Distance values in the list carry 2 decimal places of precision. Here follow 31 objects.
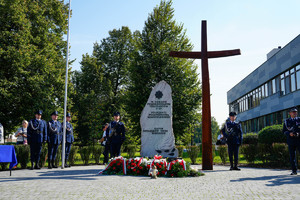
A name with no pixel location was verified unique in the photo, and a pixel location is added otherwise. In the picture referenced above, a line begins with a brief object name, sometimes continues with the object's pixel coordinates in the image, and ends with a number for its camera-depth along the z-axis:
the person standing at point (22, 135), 13.20
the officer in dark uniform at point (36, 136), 11.94
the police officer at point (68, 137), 13.53
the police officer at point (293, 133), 9.99
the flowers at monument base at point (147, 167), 9.43
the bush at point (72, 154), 14.67
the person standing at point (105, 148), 14.53
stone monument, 11.22
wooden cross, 11.26
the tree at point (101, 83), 35.03
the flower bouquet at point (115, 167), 10.09
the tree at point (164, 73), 21.36
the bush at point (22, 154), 12.68
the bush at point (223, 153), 15.41
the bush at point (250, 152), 14.43
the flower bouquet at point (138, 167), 9.75
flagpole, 12.88
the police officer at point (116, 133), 11.42
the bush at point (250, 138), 26.11
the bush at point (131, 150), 18.73
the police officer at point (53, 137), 12.59
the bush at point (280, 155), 12.93
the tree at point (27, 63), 20.78
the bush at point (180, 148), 17.08
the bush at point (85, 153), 15.36
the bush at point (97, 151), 15.56
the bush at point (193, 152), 16.38
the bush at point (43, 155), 13.12
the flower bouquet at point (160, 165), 9.50
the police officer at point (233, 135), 11.52
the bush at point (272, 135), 17.19
